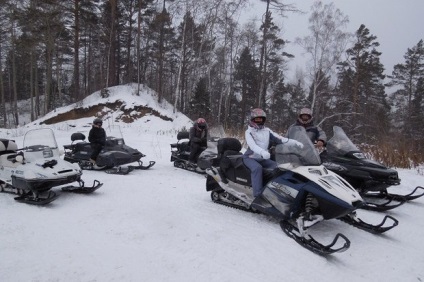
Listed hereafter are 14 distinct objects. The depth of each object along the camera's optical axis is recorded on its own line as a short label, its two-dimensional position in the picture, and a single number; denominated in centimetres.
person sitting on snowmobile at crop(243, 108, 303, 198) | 452
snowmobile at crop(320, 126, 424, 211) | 523
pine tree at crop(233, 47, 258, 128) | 2812
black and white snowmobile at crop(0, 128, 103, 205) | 505
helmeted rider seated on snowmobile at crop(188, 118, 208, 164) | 845
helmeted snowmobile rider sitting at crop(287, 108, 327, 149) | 612
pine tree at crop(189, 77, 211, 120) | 2558
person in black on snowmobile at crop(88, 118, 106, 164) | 791
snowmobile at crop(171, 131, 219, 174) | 778
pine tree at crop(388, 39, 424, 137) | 2606
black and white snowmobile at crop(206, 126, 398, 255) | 370
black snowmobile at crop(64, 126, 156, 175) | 774
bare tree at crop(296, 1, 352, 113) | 2095
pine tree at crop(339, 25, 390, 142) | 1978
